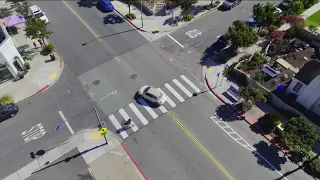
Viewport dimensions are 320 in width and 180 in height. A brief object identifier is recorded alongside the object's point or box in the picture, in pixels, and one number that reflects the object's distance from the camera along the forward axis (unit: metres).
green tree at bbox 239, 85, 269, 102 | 33.15
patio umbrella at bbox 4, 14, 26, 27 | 45.00
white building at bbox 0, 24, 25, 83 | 36.50
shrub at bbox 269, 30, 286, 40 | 43.25
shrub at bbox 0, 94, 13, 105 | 36.47
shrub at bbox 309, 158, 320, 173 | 29.39
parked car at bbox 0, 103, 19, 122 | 34.84
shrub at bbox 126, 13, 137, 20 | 48.66
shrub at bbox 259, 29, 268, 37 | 44.84
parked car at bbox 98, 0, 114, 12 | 49.94
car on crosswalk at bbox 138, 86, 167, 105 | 35.78
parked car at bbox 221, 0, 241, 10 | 49.53
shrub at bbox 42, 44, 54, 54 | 42.90
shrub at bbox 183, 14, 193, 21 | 47.97
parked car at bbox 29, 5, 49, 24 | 47.70
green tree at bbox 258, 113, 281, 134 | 33.12
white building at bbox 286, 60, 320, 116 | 31.95
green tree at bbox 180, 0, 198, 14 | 45.43
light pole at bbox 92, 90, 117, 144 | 35.58
